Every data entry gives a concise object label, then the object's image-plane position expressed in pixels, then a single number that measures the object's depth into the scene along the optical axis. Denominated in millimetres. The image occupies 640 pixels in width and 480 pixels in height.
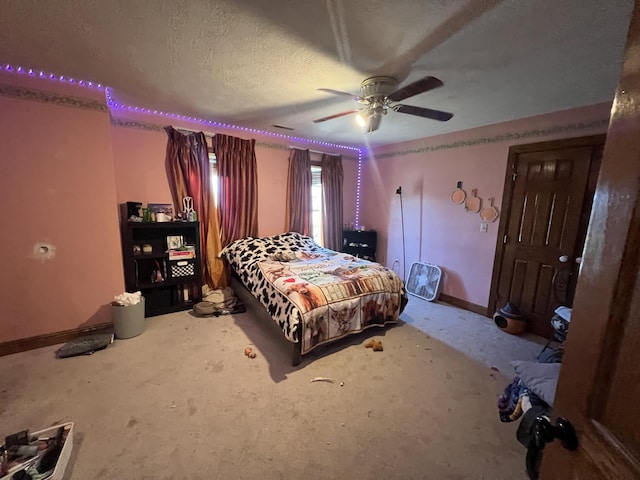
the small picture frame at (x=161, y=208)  3222
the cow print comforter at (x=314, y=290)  2342
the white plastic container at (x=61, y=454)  1268
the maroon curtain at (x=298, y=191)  4328
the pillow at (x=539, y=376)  1273
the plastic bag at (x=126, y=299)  2680
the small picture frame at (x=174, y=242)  3268
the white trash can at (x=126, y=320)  2639
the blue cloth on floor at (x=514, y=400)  1364
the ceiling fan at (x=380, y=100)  2037
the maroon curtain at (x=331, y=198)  4691
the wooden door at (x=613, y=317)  475
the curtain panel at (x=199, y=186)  3381
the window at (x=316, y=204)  4680
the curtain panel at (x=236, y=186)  3710
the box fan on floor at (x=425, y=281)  3981
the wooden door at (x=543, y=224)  2682
